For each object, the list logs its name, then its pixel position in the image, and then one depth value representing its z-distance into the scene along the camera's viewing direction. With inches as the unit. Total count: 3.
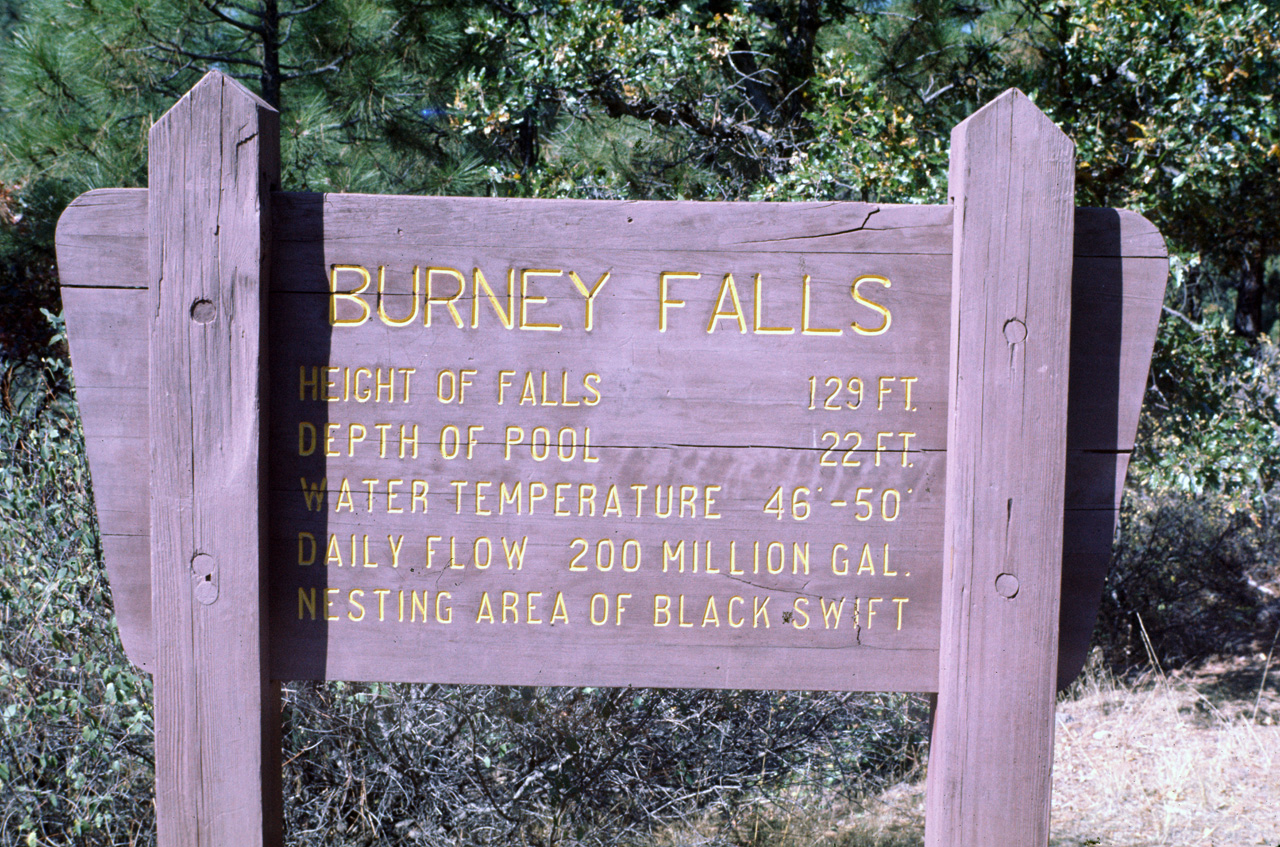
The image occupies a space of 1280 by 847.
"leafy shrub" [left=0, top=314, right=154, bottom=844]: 109.0
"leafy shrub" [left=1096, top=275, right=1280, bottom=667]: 164.6
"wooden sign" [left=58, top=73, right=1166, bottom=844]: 66.4
